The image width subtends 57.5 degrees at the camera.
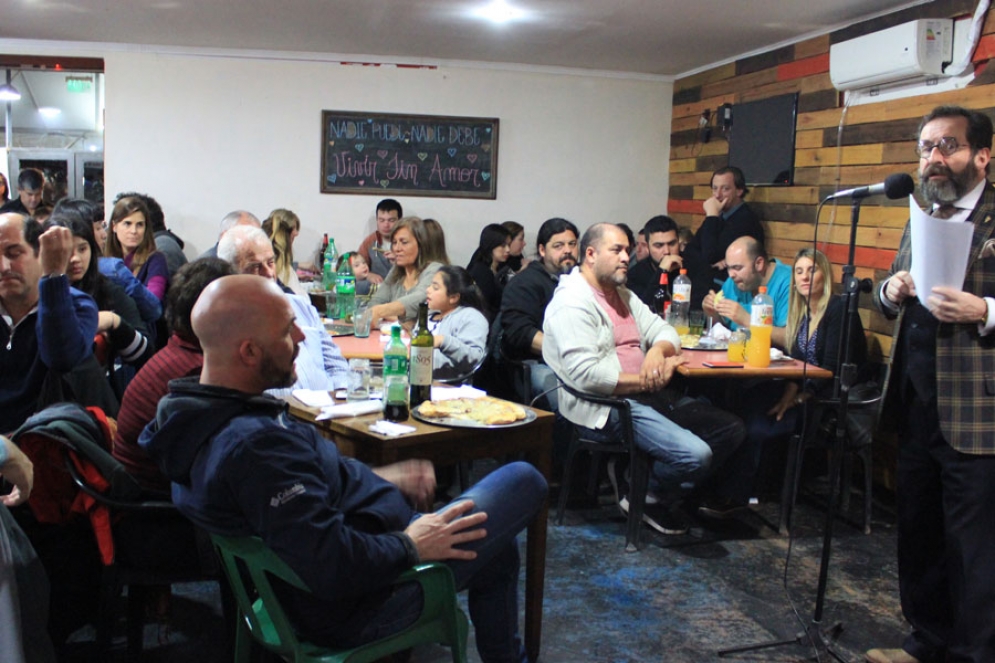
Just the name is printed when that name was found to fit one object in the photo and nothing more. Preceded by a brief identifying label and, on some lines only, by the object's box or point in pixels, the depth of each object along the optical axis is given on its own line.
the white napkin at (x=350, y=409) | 2.51
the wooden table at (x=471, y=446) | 2.37
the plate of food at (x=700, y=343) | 4.45
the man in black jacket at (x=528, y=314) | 4.46
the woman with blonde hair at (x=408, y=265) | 4.88
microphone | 2.37
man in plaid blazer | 2.38
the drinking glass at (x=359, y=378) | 2.78
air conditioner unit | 4.53
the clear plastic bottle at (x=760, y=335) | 3.92
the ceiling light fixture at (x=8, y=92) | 8.01
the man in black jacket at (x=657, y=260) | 5.64
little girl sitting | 4.04
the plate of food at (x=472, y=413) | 2.48
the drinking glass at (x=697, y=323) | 4.80
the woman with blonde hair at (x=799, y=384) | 4.11
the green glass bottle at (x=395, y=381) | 2.53
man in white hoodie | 3.67
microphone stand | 2.52
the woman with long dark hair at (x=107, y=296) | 3.33
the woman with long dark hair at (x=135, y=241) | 4.56
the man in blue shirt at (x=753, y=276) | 4.83
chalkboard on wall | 7.48
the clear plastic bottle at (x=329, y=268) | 6.40
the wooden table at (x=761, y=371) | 3.83
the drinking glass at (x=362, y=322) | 4.31
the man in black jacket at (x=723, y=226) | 6.02
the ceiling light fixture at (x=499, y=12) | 5.38
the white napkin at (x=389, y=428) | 2.37
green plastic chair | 1.75
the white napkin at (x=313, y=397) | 2.66
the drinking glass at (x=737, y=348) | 4.05
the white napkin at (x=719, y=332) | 4.63
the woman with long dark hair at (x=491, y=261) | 6.03
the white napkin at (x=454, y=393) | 2.80
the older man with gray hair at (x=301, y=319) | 3.10
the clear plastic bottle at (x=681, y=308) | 4.75
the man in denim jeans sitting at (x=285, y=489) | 1.68
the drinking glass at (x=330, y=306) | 4.99
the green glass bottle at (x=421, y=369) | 2.67
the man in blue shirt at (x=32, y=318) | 2.58
